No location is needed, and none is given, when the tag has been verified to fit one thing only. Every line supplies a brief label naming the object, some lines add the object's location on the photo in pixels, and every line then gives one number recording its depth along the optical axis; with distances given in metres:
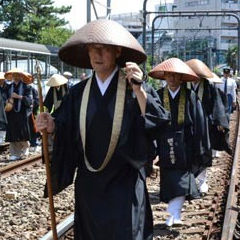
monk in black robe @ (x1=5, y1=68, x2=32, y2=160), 11.69
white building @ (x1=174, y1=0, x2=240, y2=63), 98.25
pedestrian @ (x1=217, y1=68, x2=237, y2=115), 15.60
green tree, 39.28
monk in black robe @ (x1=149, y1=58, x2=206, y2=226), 6.04
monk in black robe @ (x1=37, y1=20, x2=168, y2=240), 3.38
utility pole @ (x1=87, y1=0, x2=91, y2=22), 13.09
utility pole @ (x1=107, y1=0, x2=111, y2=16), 15.56
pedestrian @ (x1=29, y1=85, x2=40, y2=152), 12.37
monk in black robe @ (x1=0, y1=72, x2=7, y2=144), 11.26
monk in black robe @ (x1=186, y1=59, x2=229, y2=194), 7.92
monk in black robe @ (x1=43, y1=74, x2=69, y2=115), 11.30
